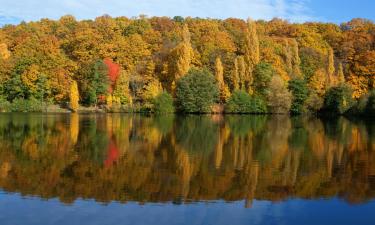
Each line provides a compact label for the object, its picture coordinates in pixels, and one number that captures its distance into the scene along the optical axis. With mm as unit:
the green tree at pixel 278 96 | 60219
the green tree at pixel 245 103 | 62969
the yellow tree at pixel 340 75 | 62772
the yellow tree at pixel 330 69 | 63156
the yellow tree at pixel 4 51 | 72500
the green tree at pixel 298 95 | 61250
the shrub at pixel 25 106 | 62625
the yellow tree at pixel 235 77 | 65250
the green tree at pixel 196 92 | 61812
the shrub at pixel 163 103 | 61688
